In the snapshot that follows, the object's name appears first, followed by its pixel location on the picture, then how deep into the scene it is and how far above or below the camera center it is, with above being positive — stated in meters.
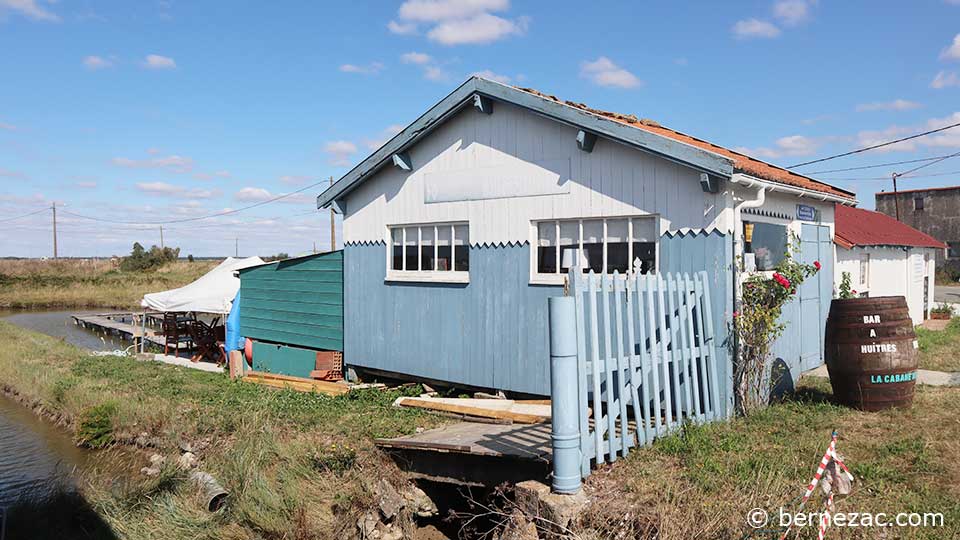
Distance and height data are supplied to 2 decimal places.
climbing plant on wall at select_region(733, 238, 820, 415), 7.40 -0.74
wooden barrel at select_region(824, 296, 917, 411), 7.33 -1.03
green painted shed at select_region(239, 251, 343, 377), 12.20 -0.79
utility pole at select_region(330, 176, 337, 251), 28.31 +1.66
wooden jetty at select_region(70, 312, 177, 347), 21.66 -2.00
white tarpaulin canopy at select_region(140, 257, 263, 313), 16.61 -0.61
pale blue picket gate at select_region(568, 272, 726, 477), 5.55 -0.91
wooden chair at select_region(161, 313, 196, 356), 17.56 -1.55
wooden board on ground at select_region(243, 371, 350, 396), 10.73 -1.96
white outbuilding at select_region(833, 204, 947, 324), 13.73 +0.06
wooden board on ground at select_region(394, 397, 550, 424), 7.88 -1.79
